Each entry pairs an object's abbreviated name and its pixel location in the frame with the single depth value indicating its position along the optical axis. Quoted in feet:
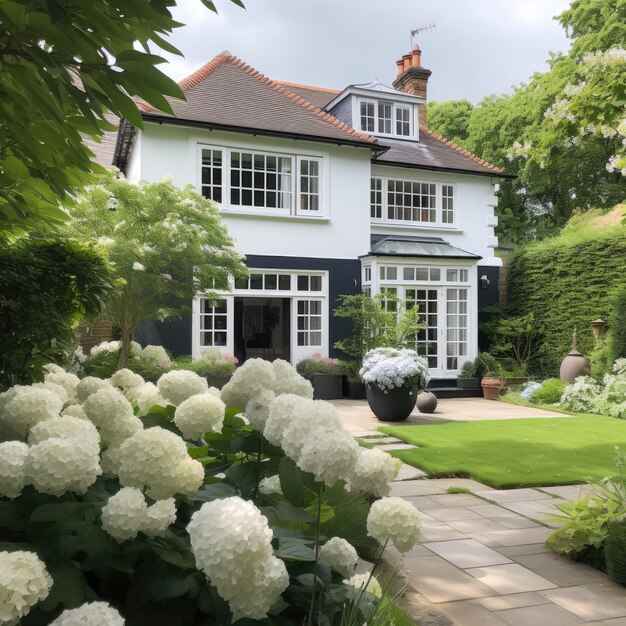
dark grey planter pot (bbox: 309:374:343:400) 38.81
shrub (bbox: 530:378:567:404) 36.83
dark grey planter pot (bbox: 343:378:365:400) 39.37
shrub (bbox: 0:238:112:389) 7.56
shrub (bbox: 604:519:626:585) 10.16
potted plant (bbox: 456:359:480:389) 42.96
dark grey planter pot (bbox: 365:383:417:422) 28.91
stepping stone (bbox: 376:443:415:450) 22.12
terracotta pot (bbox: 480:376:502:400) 40.78
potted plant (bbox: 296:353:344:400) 38.83
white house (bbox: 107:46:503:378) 39.22
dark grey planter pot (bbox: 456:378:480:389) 42.91
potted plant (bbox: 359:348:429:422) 28.73
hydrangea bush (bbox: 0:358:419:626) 3.46
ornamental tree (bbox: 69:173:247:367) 28.12
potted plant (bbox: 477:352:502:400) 40.86
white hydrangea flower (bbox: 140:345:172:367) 10.06
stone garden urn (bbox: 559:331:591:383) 38.86
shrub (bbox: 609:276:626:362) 36.76
